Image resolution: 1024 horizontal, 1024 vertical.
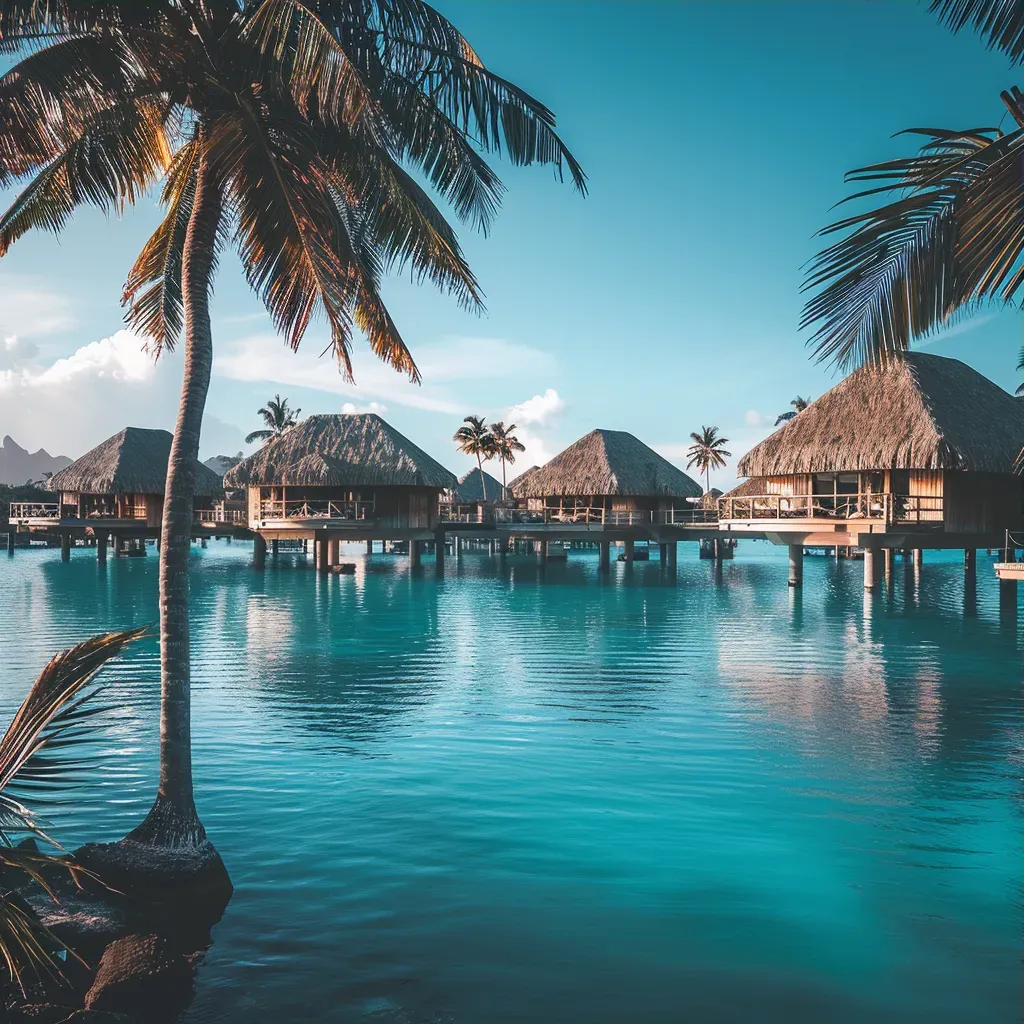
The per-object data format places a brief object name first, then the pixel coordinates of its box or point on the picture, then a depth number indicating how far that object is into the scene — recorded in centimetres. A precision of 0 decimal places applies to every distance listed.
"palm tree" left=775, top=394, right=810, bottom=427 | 7356
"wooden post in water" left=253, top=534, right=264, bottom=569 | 4131
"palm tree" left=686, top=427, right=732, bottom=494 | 7562
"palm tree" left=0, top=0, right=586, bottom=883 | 615
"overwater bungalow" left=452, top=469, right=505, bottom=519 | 6812
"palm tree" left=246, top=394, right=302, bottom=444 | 6738
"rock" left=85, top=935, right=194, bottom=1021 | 504
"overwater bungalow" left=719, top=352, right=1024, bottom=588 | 2477
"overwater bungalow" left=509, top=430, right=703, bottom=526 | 3975
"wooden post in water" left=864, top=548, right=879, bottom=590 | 2666
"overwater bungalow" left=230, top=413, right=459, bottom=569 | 3622
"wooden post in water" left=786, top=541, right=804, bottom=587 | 3209
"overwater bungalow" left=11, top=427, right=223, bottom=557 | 4234
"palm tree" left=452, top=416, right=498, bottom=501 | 6288
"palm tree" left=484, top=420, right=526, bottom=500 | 6569
